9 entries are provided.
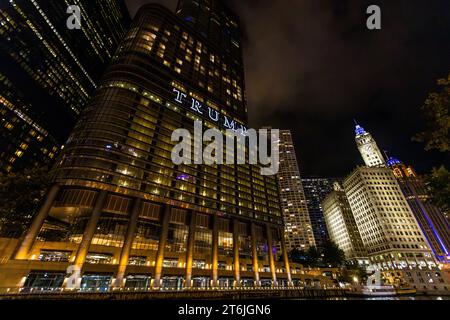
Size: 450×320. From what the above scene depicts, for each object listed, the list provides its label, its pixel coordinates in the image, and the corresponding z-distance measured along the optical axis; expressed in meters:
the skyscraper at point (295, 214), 162.25
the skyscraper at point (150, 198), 44.84
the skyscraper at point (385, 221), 96.94
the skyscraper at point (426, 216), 102.81
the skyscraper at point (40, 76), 76.00
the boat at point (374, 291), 59.41
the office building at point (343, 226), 126.31
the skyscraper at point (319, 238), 190.60
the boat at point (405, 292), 63.44
